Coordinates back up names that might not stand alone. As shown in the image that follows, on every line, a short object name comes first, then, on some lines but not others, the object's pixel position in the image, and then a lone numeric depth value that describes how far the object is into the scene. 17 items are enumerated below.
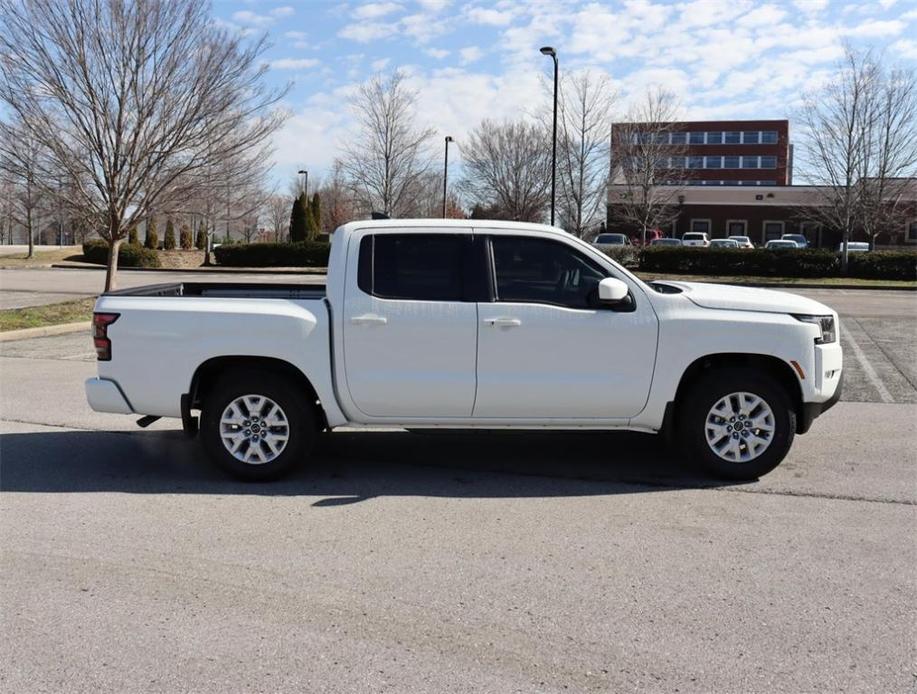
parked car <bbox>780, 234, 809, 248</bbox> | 51.92
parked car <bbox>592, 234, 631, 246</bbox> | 43.72
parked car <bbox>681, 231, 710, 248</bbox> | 50.28
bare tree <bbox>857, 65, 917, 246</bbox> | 31.05
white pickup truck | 5.79
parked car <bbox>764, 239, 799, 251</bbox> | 43.50
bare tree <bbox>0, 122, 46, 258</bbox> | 15.22
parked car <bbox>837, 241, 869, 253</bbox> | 46.73
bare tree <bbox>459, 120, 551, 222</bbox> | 41.44
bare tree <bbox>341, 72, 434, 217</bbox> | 35.44
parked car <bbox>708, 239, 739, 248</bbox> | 45.66
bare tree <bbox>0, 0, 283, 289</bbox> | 15.20
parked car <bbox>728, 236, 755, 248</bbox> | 50.72
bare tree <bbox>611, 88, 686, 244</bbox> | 38.78
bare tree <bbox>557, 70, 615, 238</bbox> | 34.88
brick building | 81.88
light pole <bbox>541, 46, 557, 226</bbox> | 26.43
